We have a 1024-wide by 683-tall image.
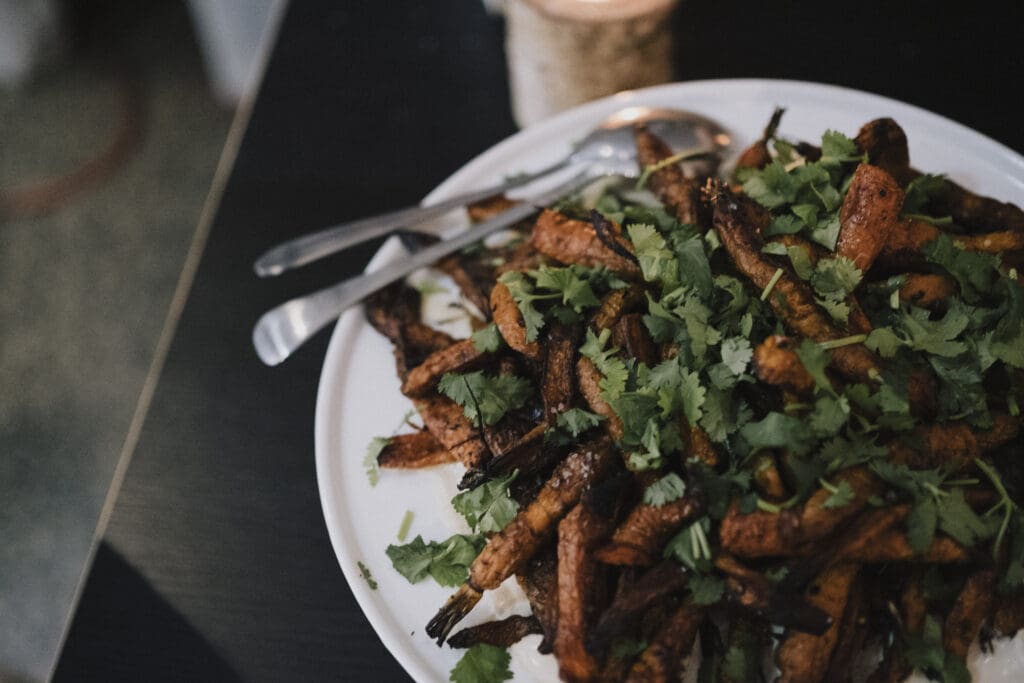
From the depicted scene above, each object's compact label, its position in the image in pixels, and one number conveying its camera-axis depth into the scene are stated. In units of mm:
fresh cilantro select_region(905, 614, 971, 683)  478
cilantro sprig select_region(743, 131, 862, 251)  527
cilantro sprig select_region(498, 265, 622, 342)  524
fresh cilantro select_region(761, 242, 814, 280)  512
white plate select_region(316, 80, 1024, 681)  518
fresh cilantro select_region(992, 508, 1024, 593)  483
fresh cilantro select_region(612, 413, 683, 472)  493
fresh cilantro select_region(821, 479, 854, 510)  471
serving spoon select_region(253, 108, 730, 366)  574
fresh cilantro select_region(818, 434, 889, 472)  479
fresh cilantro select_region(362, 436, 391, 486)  543
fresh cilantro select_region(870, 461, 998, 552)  473
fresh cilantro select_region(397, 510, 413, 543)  532
